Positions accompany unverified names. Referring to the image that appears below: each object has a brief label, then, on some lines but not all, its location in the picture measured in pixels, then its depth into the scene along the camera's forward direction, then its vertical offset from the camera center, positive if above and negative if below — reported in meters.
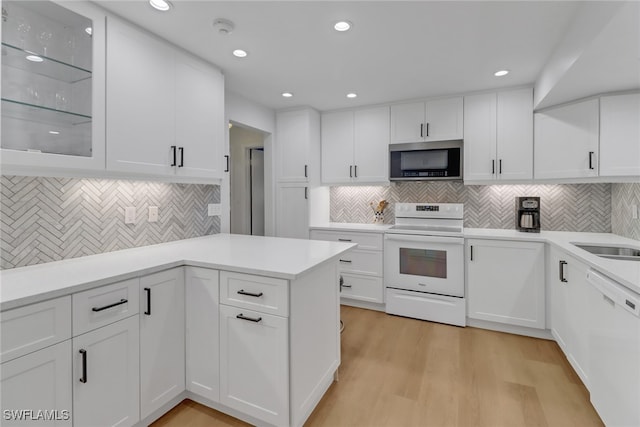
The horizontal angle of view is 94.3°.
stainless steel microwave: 3.22 +0.59
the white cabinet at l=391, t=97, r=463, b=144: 3.24 +1.05
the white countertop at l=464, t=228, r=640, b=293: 1.42 -0.23
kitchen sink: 2.25 -0.28
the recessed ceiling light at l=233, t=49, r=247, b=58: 2.28 +1.24
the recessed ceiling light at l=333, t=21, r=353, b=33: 1.91 +1.22
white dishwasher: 1.28 -0.67
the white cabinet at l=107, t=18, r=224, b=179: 1.80 +0.73
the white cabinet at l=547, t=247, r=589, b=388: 1.89 -0.67
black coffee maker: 2.92 +0.01
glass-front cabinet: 1.43 +0.67
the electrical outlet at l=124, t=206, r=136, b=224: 2.10 -0.02
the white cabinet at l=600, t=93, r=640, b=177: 2.37 +0.65
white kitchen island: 1.22 -0.60
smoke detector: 1.89 +1.21
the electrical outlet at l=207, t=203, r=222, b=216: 2.79 +0.03
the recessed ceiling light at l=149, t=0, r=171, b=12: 1.69 +1.21
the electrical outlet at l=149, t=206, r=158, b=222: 2.27 -0.01
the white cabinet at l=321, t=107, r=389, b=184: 3.59 +0.84
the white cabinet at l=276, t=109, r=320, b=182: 3.69 +0.89
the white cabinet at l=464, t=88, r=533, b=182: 2.96 +0.80
